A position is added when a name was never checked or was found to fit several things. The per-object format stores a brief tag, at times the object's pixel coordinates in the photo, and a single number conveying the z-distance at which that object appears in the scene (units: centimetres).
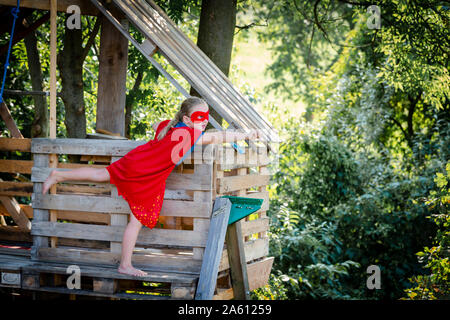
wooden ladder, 841
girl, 881
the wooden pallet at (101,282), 847
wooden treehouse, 880
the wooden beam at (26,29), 1224
